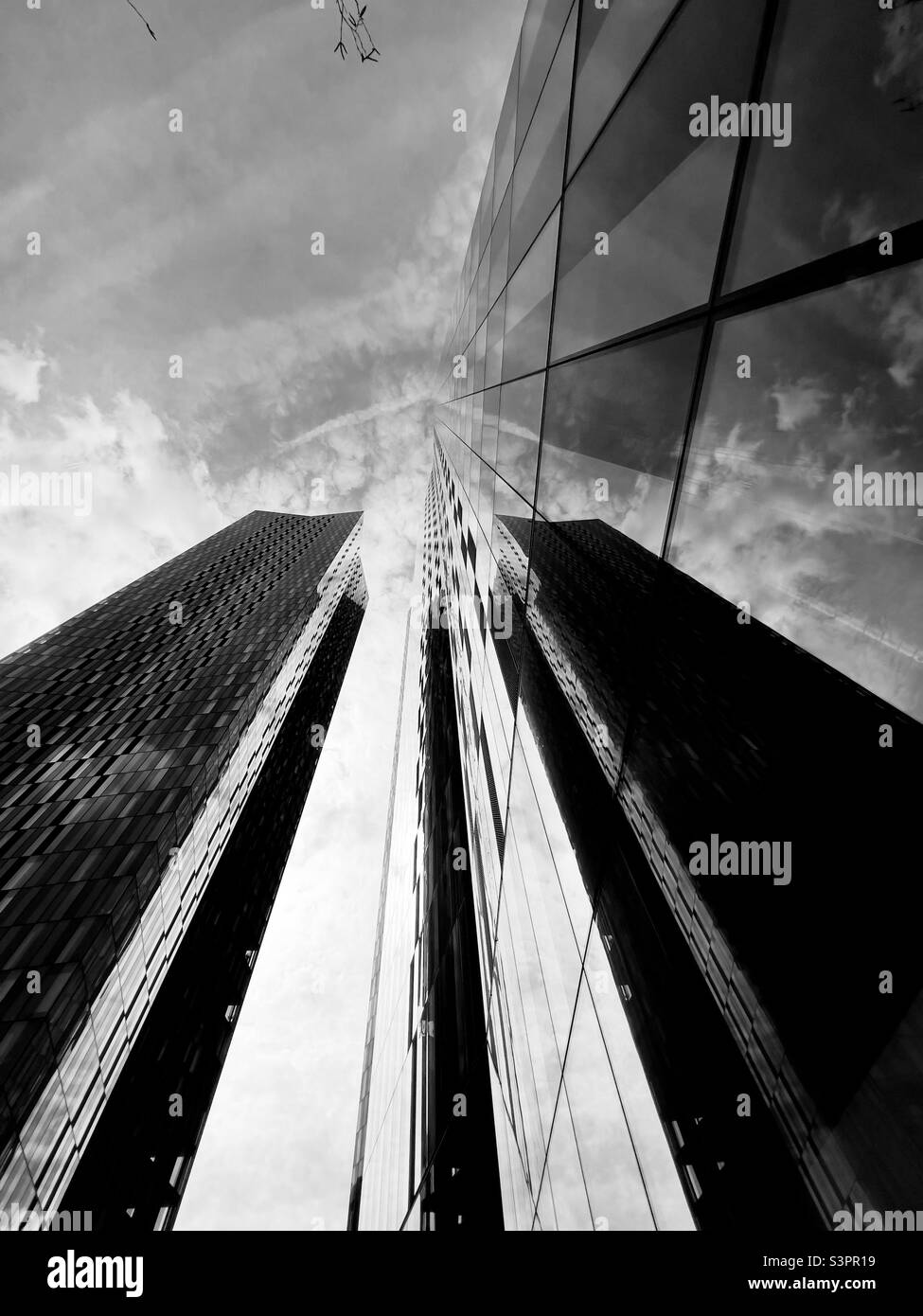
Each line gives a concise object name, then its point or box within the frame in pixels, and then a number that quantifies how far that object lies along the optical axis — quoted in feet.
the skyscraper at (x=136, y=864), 102.58
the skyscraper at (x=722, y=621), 10.13
